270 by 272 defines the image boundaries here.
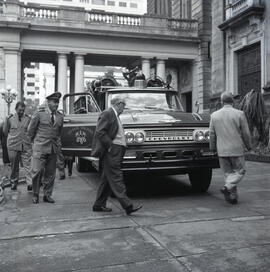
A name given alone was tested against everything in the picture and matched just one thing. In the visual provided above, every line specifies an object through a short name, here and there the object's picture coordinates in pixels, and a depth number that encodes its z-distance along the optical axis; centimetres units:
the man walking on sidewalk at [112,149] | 565
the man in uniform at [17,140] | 820
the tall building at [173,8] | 3296
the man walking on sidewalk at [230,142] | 643
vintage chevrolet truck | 665
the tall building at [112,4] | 11422
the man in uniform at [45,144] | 687
